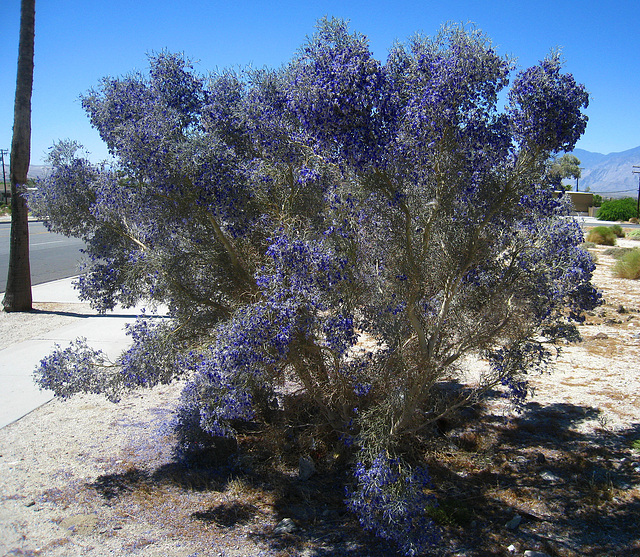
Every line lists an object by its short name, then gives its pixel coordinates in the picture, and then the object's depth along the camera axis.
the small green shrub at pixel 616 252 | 19.22
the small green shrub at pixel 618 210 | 51.72
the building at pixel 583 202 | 63.09
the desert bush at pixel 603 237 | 24.20
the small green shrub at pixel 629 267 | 15.03
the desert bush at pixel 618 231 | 28.29
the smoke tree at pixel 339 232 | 3.66
